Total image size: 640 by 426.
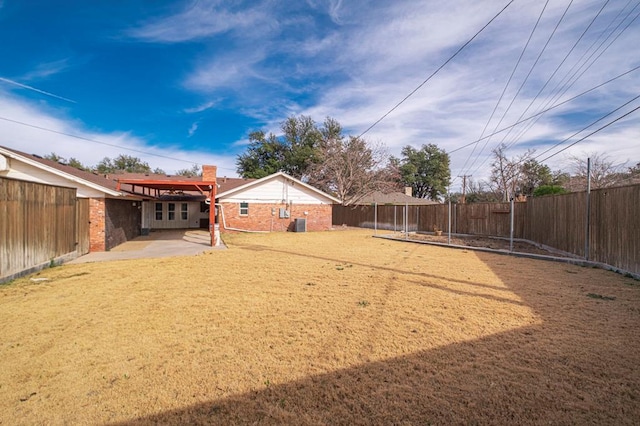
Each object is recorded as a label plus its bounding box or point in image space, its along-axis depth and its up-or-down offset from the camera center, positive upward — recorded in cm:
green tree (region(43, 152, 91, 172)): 4084 +705
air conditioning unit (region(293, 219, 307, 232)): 2098 -92
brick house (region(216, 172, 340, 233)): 1988 +36
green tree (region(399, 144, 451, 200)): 4575 +642
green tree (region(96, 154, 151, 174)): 5283 +828
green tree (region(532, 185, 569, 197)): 1788 +137
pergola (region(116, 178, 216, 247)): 1309 +122
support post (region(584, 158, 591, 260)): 842 -34
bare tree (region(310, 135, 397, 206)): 2819 +385
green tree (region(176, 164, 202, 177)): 5487 +751
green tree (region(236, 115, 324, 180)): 3919 +840
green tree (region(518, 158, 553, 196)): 3409 +422
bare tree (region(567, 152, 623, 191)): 2599 +323
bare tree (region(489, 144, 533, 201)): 3344 +414
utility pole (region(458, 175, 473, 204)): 3856 +427
